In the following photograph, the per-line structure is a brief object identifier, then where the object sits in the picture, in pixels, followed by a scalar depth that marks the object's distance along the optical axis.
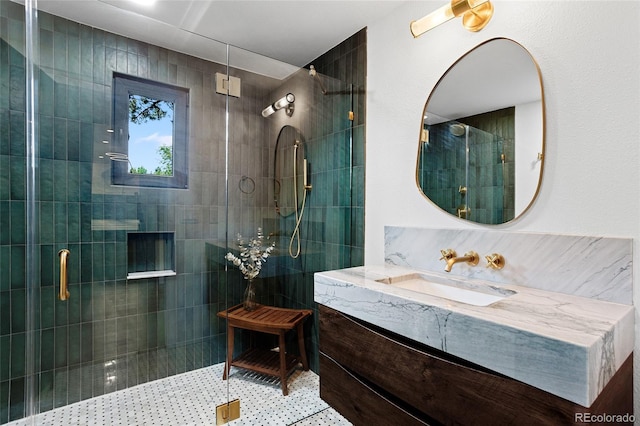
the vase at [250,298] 2.04
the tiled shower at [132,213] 1.67
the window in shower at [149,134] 1.79
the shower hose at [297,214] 2.09
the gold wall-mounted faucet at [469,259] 1.37
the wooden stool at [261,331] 2.02
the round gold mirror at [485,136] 1.27
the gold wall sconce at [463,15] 1.32
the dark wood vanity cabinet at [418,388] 0.81
